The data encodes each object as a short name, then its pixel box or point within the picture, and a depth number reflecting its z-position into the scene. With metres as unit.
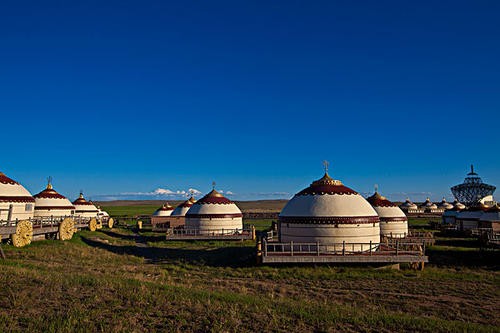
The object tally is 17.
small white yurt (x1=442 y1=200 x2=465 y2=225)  65.94
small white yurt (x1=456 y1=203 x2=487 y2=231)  54.48
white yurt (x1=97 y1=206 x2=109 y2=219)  63.70
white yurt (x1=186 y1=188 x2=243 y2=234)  43.12
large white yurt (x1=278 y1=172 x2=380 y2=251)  26.16
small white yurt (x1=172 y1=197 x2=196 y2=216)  56.59
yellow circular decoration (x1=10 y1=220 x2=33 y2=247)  26.95
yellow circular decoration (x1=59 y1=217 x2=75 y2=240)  34.31
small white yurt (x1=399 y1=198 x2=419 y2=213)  109.95
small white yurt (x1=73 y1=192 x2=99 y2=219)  61.44
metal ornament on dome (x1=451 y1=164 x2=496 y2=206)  111.50
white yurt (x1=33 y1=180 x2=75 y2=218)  48.44
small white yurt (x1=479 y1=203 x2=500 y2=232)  47.59
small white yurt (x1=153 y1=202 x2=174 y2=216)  63.86
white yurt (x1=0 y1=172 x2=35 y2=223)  31.94
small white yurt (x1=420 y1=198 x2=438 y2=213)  111.81
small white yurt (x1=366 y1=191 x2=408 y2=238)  41.06
